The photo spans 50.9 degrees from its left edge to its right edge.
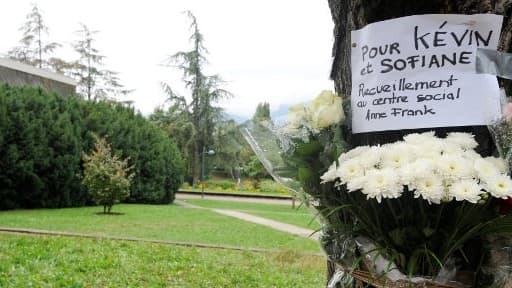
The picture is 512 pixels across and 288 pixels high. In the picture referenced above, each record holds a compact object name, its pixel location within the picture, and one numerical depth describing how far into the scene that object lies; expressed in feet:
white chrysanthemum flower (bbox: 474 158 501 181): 4.23
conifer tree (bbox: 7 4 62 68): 118.01
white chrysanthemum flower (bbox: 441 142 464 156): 4.48
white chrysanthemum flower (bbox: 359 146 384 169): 4.56
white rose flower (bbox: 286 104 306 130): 5.27
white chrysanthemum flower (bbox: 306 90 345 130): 5.15
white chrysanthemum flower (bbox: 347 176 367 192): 4.38
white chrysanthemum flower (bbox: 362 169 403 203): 4.24
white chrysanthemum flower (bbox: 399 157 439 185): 4.27
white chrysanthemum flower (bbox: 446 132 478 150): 4.62
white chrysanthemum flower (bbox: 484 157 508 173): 4.44
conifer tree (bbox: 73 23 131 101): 129.49
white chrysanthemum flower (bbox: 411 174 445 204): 4.18
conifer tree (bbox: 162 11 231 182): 105.91
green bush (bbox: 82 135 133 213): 44.52
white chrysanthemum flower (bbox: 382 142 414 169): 4.49
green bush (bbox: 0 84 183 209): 45.39
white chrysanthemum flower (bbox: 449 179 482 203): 4.11
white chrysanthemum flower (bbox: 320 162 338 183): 4.64
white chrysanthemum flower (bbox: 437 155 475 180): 4.24
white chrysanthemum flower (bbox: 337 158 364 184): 4.49
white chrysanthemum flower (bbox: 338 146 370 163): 4.85
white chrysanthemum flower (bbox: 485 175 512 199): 4.13
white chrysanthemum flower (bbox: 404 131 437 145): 4.70
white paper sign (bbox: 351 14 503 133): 5.05
